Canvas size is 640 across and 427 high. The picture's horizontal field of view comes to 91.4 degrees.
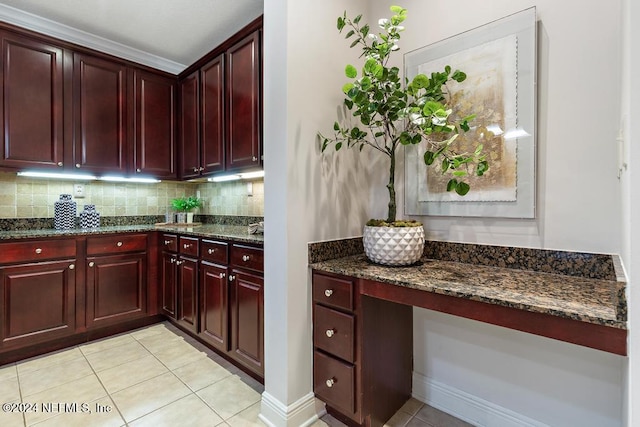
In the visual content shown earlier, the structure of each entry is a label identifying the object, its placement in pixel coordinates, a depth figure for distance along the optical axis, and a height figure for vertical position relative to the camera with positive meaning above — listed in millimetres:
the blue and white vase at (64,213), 2680 -24
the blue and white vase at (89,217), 2801 -61
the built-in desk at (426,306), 919 -328
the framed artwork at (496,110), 1359 +467
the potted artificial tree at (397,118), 1306 +414
